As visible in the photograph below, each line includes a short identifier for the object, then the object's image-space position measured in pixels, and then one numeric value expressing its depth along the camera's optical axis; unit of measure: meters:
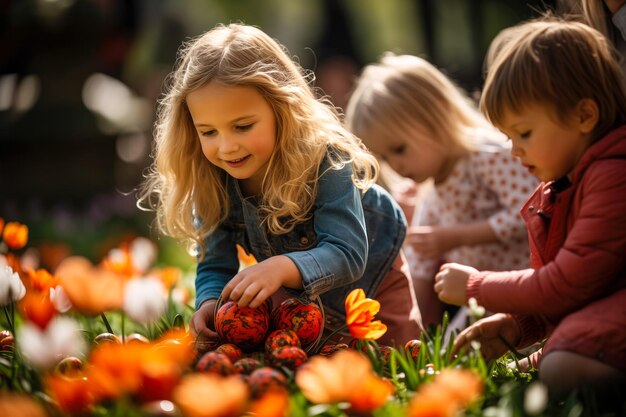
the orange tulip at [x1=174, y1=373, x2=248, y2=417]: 1.96
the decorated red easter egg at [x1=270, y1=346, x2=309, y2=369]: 2.19
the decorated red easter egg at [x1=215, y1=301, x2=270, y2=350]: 2.26
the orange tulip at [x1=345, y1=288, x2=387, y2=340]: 2.23
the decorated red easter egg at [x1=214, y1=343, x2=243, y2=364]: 2.23
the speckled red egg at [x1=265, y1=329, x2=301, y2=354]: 2.23
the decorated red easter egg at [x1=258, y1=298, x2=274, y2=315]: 2.30
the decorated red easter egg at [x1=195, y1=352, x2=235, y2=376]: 2.14
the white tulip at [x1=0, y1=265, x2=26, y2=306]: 2.29
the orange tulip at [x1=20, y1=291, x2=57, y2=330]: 2.18
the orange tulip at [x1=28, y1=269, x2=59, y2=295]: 2.41
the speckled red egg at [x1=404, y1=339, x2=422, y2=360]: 2.30
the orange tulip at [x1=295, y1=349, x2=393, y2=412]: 2.01
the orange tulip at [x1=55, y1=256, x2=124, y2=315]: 2.17
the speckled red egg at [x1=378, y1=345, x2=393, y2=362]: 2.29
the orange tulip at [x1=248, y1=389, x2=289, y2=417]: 1.98
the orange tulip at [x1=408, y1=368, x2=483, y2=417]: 1.98
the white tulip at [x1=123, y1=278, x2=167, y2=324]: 2.20
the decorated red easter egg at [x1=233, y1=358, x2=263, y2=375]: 2.15
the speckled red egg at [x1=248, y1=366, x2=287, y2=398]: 2.09
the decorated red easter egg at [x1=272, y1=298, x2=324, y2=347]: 2.28
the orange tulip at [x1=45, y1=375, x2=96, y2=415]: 2.04
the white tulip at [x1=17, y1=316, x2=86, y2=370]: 2.06
